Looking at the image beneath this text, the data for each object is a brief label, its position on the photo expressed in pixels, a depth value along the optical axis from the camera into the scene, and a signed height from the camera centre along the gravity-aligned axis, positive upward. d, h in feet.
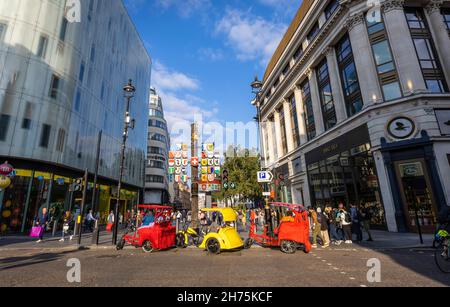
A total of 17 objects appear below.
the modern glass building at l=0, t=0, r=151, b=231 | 58.34 +31.45
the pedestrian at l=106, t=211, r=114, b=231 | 61.61 -2.36
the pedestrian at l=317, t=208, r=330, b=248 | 37.59 -3.92
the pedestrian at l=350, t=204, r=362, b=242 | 40.34 -2.67
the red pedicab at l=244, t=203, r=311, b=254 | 32.12 -3.50
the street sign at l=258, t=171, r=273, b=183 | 42.86 +5.70
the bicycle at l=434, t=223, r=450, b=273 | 20.24 -4.91
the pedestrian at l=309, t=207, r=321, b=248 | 38.60 -3.30
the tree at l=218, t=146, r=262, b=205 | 131.34 +19.74
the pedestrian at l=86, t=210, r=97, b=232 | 64.63 -2.41
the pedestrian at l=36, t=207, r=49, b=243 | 46.93 -1.43
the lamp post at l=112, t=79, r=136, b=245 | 42.21 +14.57
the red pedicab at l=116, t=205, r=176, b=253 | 34.37 -3.75
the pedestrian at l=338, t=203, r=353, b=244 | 39.52 -3.28
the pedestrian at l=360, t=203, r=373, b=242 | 40.81 -2.33
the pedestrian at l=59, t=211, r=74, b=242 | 49.17 -1.87
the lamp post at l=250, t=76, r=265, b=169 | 48.24 +24.97
